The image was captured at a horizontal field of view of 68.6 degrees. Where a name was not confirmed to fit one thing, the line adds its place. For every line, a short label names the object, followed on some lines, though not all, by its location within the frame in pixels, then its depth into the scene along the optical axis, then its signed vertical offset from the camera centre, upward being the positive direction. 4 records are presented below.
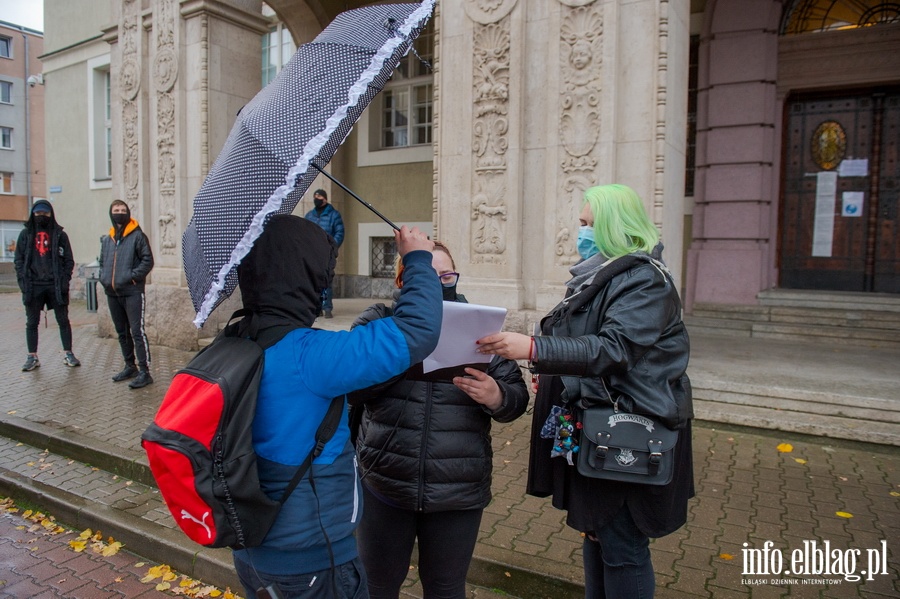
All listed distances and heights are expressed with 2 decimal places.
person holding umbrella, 1.85 -0.32
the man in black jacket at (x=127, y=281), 7.48 -0.34
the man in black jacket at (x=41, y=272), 8.38 -0.28
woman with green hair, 2.25 -0.38
